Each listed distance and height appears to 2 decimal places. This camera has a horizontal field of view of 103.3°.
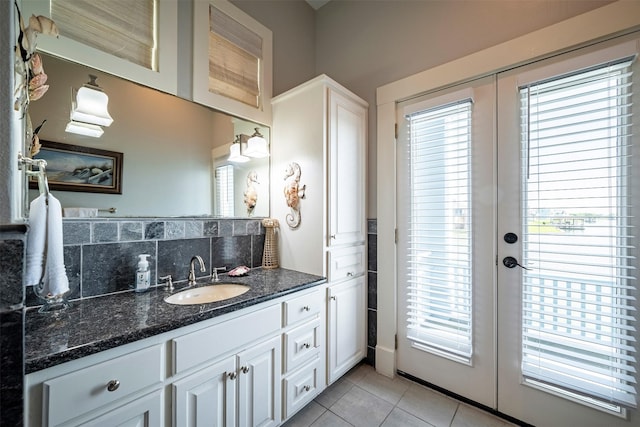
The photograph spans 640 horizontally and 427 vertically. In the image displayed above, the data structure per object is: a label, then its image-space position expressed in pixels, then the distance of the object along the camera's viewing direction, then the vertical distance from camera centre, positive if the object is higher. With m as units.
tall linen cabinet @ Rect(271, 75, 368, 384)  1.68 +0.12
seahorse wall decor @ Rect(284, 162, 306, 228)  1.80 +0.15
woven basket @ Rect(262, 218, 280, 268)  1.87 -0.24
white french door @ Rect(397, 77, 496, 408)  1.55 -0.18
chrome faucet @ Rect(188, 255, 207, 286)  1.45 -0.33
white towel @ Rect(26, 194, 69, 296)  0.75 -0.10
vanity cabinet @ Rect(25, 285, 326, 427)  0.75 -0.63
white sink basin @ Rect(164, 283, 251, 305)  1.35 -0.45
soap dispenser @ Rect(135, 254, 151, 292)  1.28 -0.31
